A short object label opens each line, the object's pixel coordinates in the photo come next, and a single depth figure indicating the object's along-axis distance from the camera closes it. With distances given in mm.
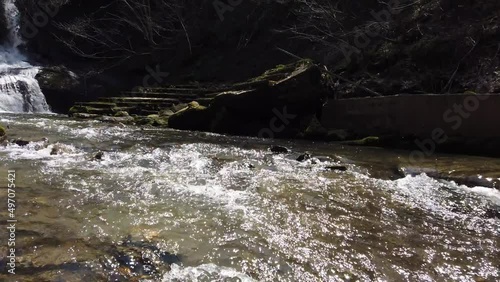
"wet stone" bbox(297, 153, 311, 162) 8192
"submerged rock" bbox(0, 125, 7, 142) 9089
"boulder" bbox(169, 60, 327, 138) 11938
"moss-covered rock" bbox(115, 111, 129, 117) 15984
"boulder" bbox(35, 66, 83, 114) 19922
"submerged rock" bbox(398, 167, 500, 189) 6281
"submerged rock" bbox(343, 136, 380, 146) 10633
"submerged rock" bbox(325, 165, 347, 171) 7379
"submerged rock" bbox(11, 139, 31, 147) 8516
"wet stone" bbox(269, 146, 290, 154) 9250
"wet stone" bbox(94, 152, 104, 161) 7578
